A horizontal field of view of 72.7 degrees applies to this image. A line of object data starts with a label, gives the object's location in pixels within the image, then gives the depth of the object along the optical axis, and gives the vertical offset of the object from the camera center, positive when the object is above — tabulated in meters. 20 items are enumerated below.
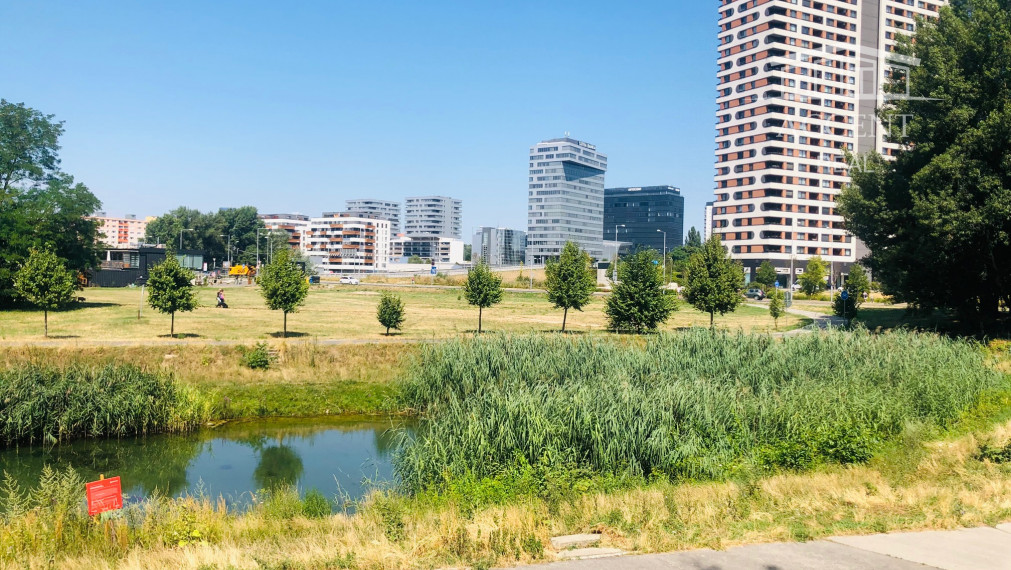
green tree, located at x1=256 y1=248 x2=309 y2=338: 35.88 -0.93
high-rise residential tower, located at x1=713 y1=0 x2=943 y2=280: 108.12 +25.73
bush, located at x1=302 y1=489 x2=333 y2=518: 12.80 -4.59
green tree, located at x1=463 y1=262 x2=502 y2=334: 40.59 -1.08
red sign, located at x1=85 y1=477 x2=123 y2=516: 9.24 -3.17
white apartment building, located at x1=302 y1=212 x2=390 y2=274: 191.12 +0.12
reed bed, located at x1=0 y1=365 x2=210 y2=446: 20.88 -4.47
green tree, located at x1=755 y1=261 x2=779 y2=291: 91.00 +0.02
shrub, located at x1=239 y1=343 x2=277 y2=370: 28.41 -3.81
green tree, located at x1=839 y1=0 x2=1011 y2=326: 31.59 +5.11
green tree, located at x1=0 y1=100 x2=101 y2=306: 46.34 +4.45
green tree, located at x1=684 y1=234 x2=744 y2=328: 42.41 -0.41
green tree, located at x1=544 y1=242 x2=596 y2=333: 40.72 -0.54
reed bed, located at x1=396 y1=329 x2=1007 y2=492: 13.95 -3.18
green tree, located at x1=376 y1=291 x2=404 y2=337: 36.19 -2.31
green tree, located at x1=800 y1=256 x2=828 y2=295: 81.94 -0.25
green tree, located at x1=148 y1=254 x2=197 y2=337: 34.25 -1.14
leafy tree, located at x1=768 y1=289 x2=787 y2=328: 45.59 -1.91
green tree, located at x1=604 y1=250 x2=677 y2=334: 38.75 -1.46
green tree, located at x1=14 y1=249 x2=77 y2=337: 32.81 -0.85
